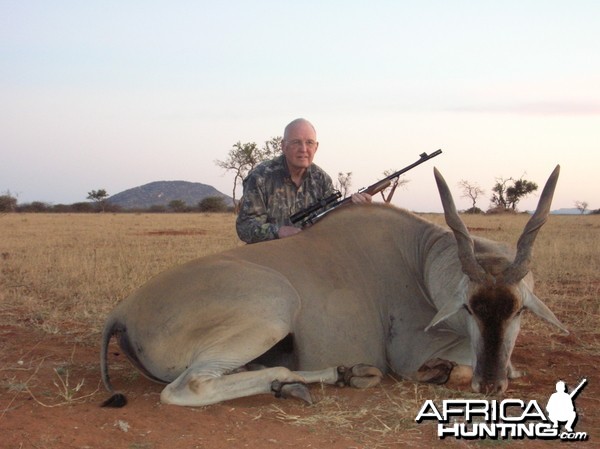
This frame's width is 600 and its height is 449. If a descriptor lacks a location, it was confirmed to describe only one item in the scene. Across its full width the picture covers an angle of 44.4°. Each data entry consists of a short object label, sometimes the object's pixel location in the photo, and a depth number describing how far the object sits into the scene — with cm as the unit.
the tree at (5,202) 3141
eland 401
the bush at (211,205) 5297
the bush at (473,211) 4394
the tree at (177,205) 5528
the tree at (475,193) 4792
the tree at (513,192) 4828
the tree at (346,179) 4106
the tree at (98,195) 5944
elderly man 676
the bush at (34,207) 5062
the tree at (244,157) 4266
